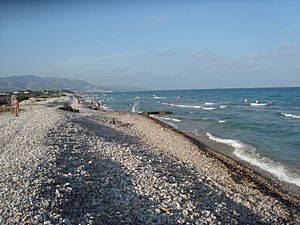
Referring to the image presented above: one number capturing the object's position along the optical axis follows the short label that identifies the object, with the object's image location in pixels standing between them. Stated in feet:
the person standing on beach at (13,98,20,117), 96.29
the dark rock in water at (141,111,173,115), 162.69
